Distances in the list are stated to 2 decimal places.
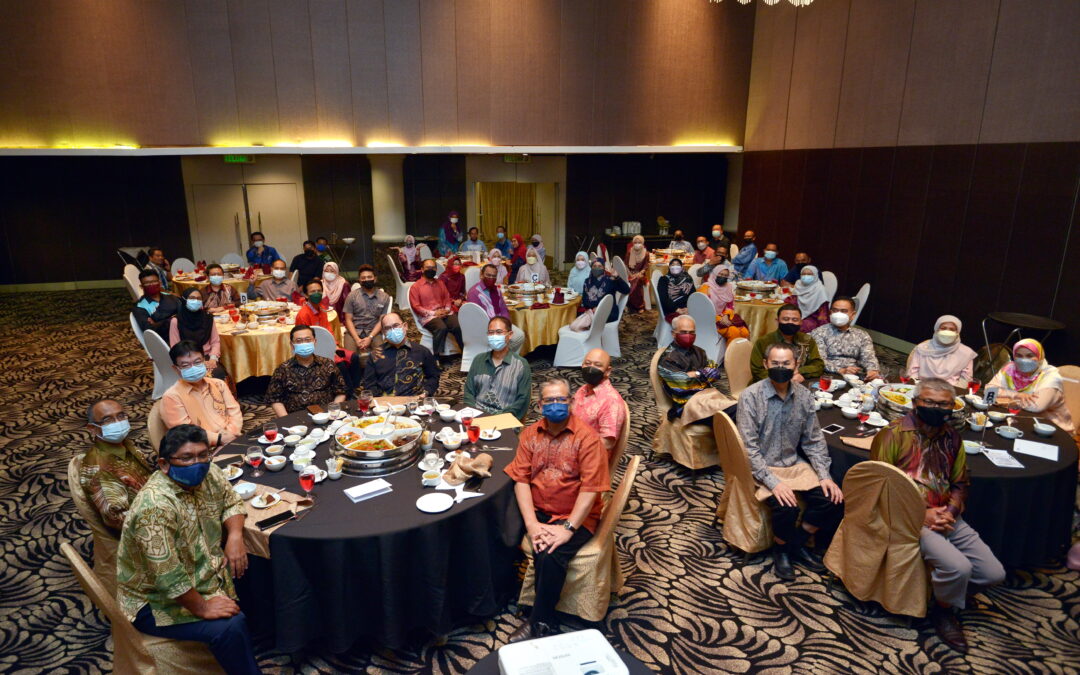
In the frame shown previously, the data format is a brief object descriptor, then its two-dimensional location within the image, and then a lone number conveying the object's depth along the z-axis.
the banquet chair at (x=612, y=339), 8.93
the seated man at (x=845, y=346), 5.82
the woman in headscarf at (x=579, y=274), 10.10
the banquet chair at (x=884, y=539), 3.52
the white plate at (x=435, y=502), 3.37
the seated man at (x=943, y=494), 3.59
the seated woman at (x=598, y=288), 8.80
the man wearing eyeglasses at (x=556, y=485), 3.62
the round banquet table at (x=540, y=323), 8.51
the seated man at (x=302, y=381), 5.18
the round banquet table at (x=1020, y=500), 3.90
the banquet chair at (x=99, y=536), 3.25
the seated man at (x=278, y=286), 8.81
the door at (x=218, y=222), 15.36
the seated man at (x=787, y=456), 4.22
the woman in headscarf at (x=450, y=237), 14.67
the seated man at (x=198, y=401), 4.31
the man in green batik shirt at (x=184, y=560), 2.78
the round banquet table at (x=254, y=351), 7.20
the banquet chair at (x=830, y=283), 10.25
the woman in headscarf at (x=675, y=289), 8.91
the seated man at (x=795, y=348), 5.43
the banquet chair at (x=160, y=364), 6.75
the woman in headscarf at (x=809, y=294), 8.43
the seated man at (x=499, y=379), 5.14
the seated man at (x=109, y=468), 3.28
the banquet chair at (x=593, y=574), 3.64
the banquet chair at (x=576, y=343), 8.31
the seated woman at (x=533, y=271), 10.59
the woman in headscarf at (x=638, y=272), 11.81
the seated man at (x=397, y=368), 5.43
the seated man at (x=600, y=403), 4.51
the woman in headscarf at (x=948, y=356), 5.57
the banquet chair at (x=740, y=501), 4.21
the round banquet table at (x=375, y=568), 3.20
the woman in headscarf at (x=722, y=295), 8.34
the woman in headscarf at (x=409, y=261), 12.33
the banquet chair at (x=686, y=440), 5.59
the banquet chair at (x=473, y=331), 7.75
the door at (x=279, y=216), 15.77
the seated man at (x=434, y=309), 8.64
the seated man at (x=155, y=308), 7.14
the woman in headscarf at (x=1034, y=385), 4.81
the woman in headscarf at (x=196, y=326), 6.78
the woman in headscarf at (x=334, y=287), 8.93
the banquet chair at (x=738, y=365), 5.82
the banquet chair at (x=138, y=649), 2.75
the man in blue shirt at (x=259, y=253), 11.52
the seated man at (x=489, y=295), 8.02
